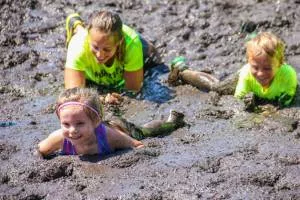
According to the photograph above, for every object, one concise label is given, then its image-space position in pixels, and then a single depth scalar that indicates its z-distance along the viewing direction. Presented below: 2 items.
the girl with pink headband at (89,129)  10.66
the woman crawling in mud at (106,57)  13.08
